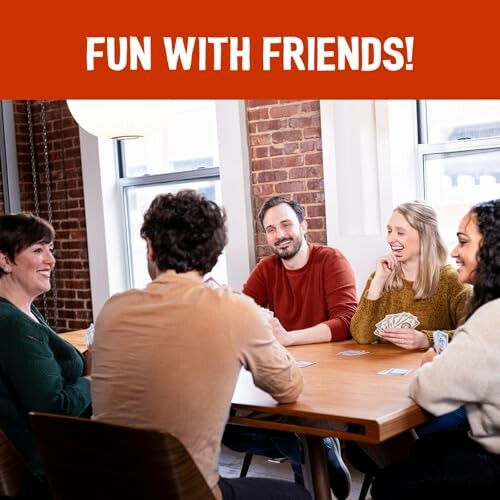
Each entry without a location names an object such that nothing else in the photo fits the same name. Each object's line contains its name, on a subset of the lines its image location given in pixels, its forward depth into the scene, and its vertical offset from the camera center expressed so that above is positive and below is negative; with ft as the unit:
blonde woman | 10.49 -1.17
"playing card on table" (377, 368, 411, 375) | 8.70 -1.90
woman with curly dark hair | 6.98 -1.81
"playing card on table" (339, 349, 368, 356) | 10.07 -1.93
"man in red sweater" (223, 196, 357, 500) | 11.53 -1.29
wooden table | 7.06 -1.91
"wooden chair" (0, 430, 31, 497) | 7.65 -2.41
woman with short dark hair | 8.01 -1.52
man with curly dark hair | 6.63 -1.14
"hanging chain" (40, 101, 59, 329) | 20.67 +0.98
